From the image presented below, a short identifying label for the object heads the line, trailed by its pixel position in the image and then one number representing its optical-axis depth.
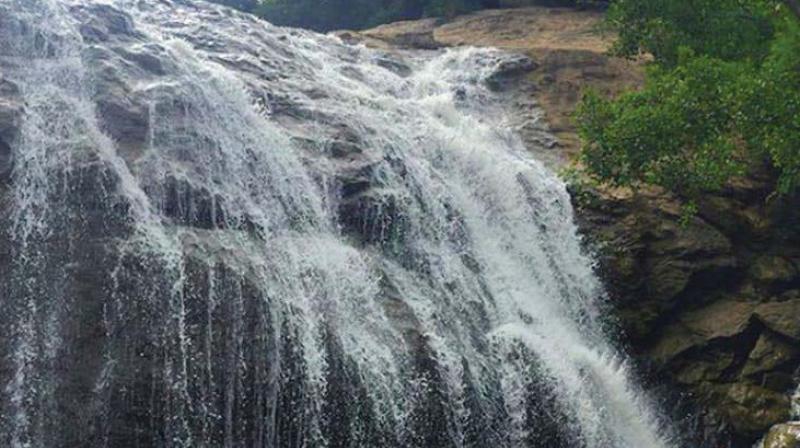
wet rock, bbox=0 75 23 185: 11.24
